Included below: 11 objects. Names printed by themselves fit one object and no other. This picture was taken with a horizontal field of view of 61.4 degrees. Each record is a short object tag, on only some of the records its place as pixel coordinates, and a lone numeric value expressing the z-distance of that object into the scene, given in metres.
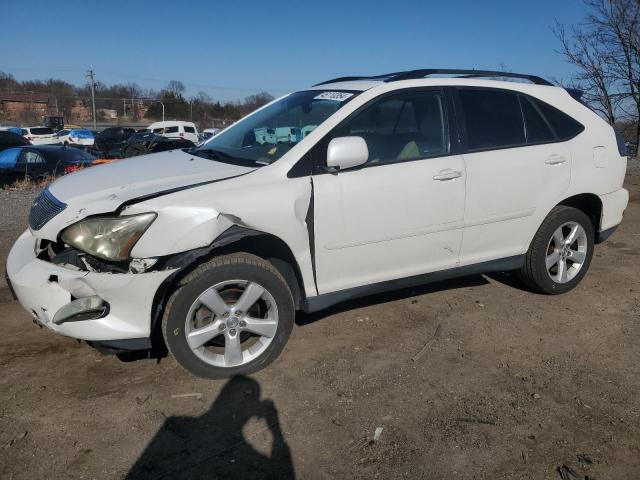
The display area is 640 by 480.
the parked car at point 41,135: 37.21
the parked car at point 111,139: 18.53
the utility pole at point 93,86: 54.53
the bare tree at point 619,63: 17.86
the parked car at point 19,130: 36.47
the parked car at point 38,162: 12.26
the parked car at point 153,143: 11.51
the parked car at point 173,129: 33.50
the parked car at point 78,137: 37.36
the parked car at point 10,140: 18.23
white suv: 2.95
